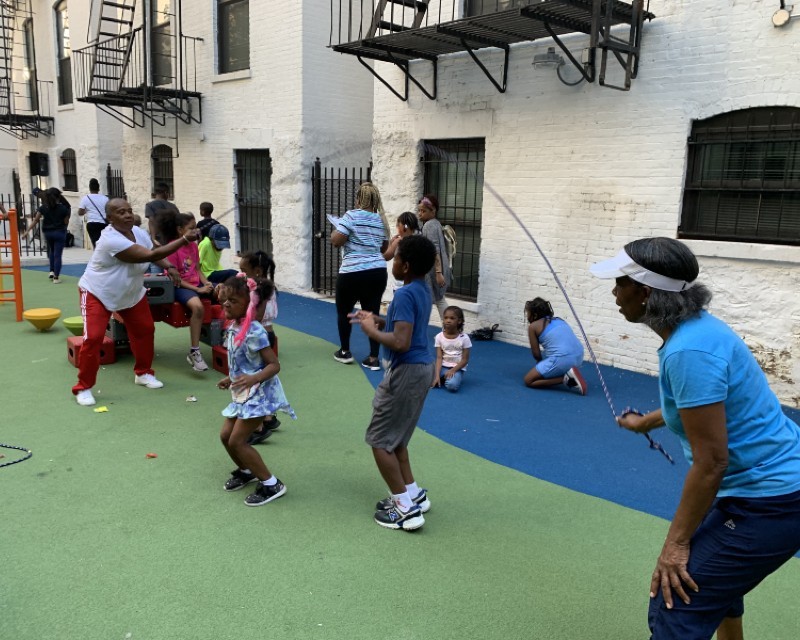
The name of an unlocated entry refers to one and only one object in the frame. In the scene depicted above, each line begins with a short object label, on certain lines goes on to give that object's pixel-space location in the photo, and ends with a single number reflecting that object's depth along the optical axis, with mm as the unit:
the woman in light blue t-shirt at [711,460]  1947
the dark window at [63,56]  17625
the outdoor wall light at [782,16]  5676
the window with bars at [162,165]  14078
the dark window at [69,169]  18056
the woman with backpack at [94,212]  10586
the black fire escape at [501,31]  6219
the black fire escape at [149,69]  12672
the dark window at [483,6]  7949
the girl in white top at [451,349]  6414
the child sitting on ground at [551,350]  6375
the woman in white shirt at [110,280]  5531
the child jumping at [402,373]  3469
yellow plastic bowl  8141
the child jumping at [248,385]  3838
